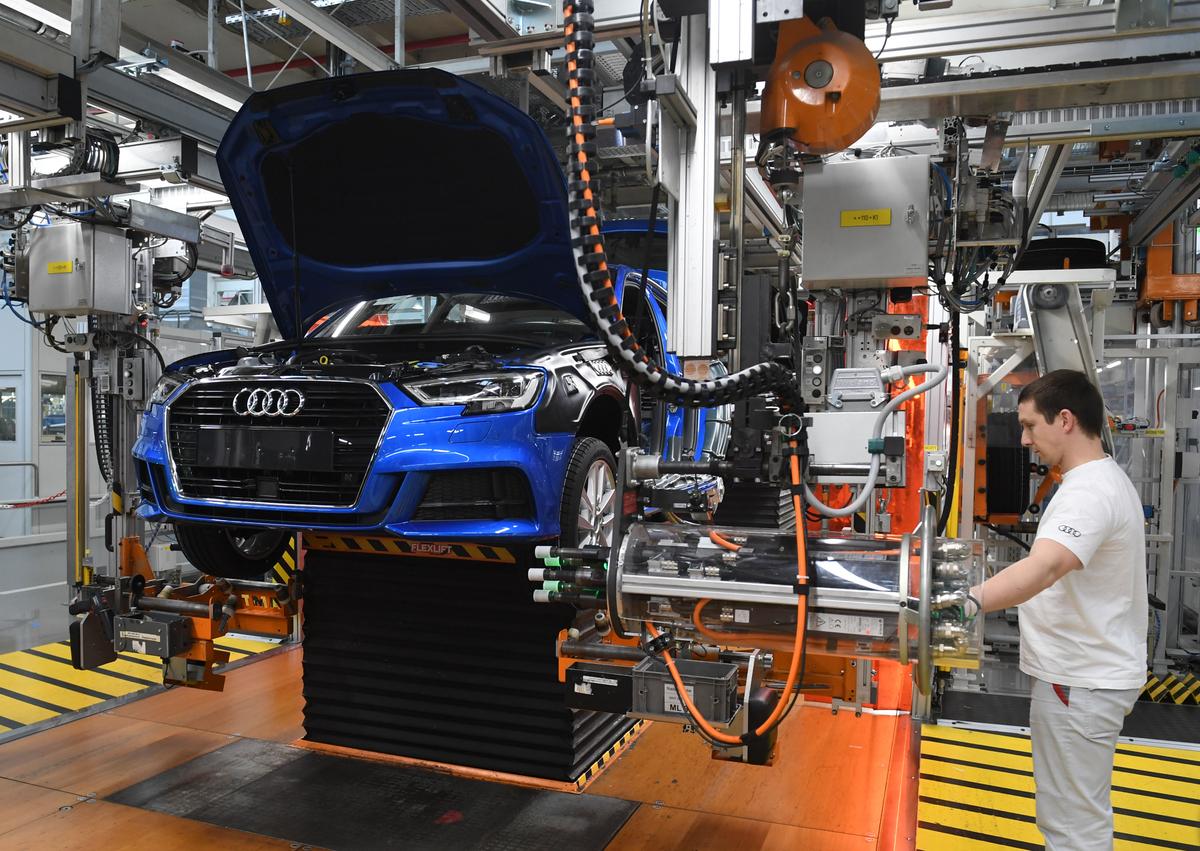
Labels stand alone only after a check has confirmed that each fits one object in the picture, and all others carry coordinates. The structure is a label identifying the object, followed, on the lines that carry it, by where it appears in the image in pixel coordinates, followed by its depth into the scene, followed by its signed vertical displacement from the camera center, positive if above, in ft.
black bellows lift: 12.48 -3.90
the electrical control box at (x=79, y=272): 16.05 +2.31
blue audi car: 10.08 +0.61
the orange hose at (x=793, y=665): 7.66 -2.34
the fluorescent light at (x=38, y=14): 13.15 +5.94
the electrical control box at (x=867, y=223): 10.91 +2.27
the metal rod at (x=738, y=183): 9.66 +2.44
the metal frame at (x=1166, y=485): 21.17 -1.80
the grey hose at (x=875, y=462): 9.11 -0.60
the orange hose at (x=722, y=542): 8.44 -1.30
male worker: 8.27 -2.15
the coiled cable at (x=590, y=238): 7.67 +1.48
